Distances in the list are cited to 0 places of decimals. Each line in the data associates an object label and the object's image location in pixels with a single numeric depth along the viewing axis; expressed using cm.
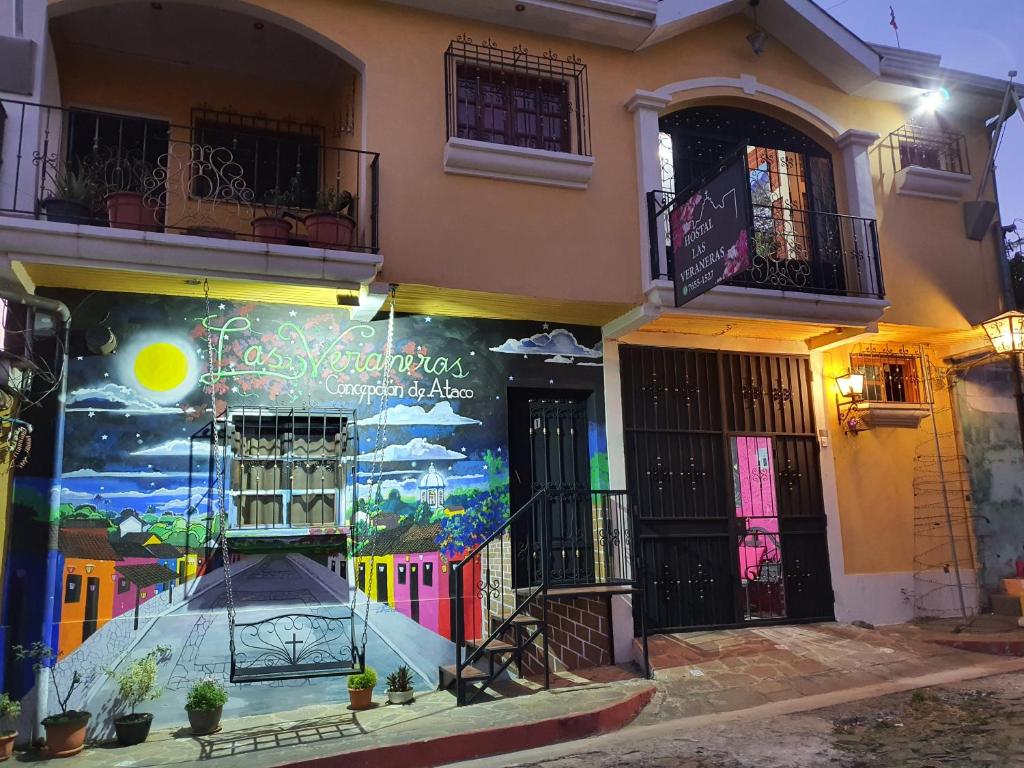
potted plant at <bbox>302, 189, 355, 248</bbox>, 812
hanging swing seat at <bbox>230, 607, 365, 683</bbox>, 780
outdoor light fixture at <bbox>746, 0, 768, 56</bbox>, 1068
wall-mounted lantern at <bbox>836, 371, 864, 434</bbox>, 1105
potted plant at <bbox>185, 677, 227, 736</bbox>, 720
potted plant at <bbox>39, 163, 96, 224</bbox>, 737
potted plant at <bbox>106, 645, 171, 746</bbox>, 702
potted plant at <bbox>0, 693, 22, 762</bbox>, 667
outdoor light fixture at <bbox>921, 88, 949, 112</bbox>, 1158
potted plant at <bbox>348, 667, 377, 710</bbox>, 778
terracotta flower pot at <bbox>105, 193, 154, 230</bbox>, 755
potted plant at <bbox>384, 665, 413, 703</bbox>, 791
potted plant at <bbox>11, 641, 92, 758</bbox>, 679
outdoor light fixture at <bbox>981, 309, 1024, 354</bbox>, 1083
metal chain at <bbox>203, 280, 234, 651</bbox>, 786
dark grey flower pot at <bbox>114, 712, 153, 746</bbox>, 702
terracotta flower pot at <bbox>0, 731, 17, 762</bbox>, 666
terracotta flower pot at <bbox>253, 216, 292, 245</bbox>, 803
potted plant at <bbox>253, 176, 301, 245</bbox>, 804
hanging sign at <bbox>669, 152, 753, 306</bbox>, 767
